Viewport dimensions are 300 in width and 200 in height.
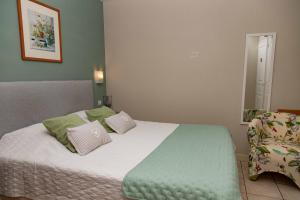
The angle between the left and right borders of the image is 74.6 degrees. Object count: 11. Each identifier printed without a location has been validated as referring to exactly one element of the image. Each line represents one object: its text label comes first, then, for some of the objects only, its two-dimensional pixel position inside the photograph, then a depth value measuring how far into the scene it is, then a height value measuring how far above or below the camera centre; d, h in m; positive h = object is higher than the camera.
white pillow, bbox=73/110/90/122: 2.62 -0.57
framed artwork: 2.15 +0.48
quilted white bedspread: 1.46 -0.75
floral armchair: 2.25 -0.90
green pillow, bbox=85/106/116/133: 2.53 -0.57
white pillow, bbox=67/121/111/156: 1.82 -0.63
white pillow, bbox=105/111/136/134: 2.47 -0.65
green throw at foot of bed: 1.25 -0.72
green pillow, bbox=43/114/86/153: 1.92 -0.55
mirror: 2.91 -0.03
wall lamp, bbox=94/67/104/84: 3.38 -0.05
